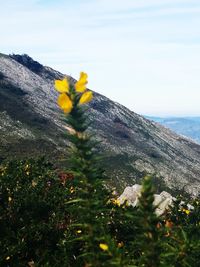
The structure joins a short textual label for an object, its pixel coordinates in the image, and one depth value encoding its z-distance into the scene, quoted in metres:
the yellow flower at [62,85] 3.92
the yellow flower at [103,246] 4.36
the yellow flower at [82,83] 3.81
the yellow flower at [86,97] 3.88
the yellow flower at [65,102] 3.87
